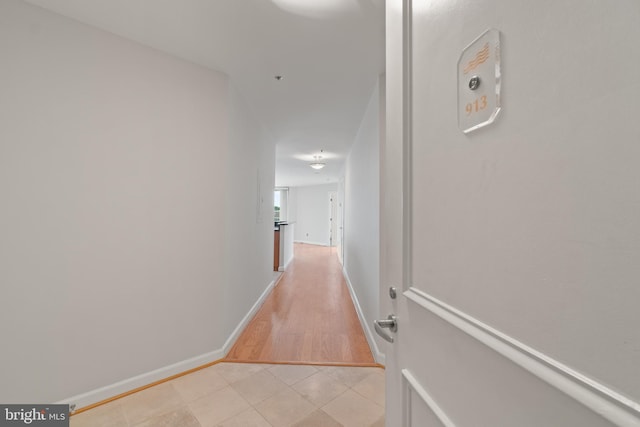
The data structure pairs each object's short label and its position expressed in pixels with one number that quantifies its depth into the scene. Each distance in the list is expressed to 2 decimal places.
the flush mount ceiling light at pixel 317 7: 1.40
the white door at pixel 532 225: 0.26
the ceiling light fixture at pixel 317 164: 5.48
